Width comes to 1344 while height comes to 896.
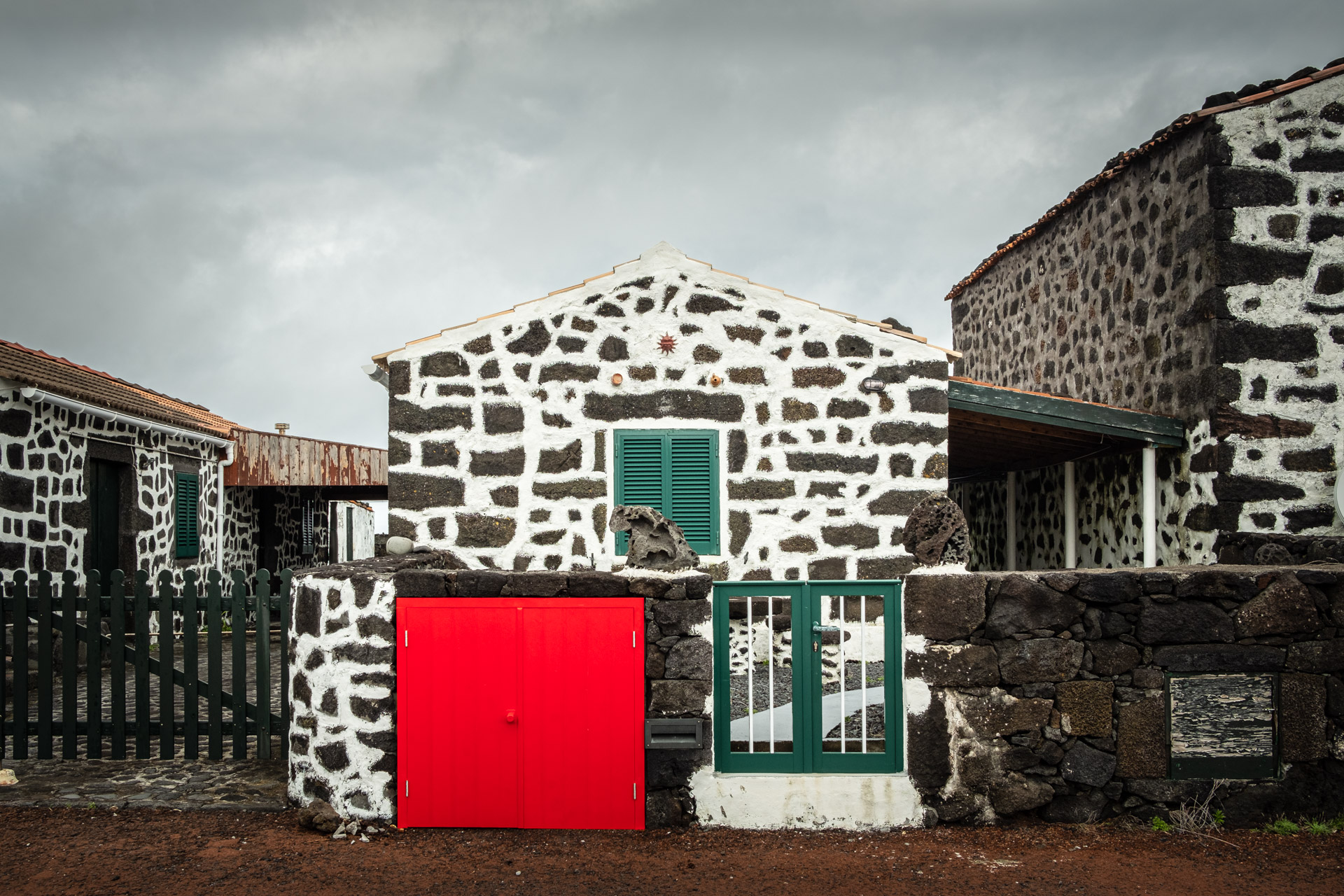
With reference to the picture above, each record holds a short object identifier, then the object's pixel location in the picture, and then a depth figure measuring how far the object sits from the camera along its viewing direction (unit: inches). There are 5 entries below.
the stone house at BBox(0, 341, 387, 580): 354.6
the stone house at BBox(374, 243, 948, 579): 298.0
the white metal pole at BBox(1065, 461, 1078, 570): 374.3
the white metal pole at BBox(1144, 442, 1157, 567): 320.8
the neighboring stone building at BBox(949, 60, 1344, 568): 298.2
